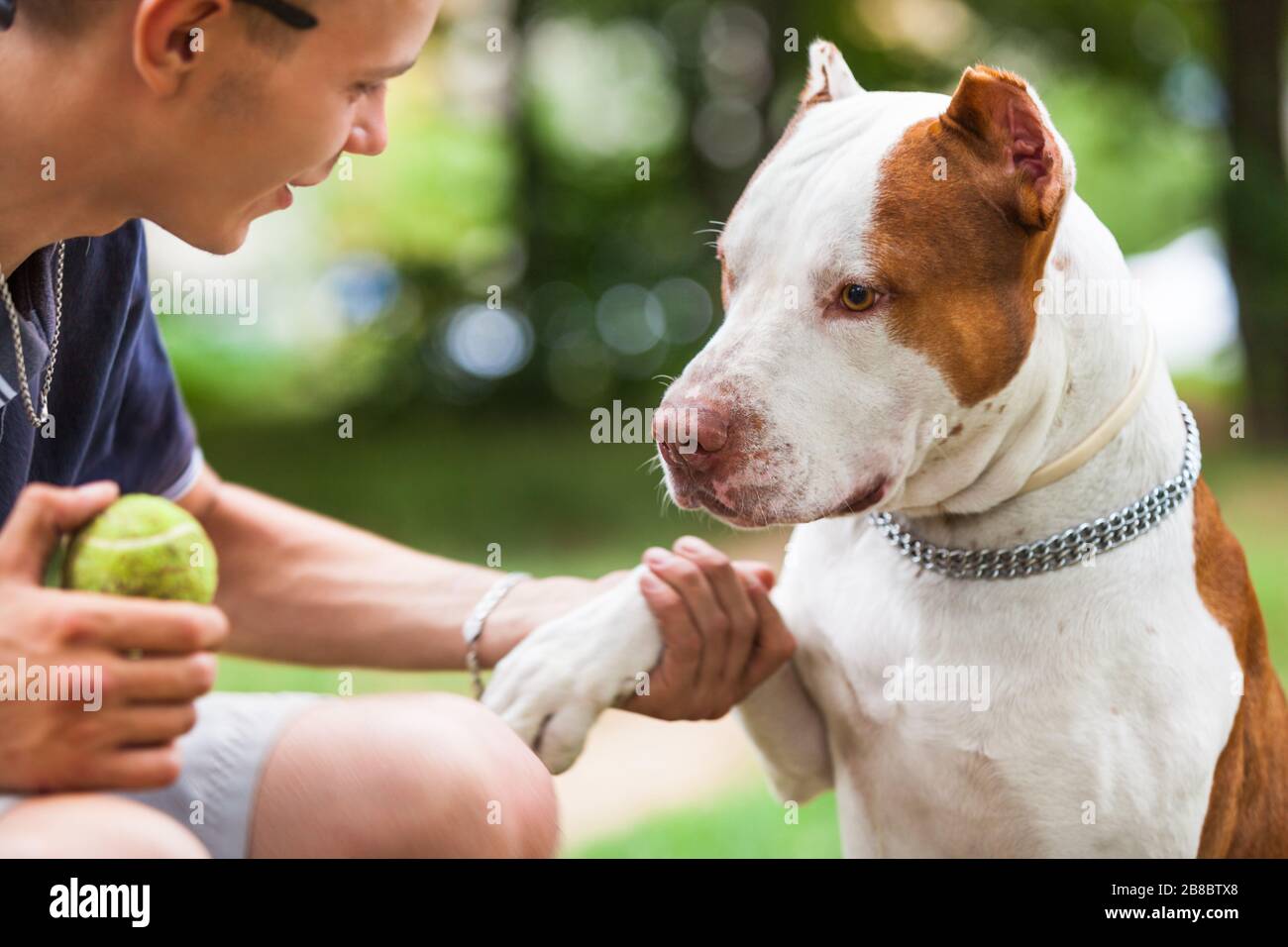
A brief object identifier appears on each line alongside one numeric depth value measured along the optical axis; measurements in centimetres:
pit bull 84
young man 63
